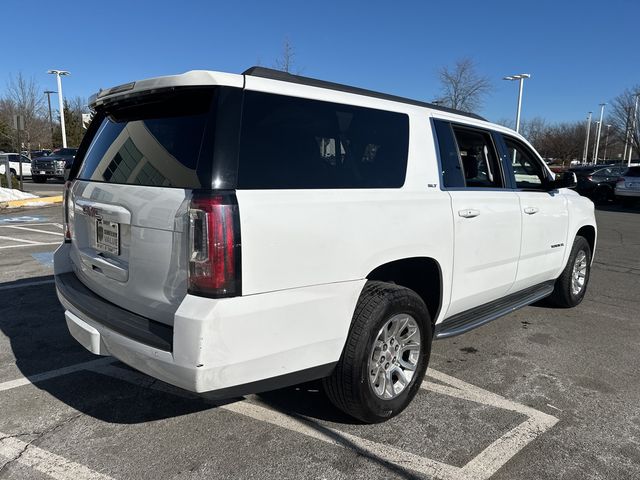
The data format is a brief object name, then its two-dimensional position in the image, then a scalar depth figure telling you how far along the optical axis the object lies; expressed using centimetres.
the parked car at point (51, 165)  2425
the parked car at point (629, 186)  1853
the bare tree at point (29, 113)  3428
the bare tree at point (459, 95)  3055
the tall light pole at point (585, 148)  5831
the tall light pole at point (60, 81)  3425
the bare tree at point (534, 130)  7093
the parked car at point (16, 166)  2700
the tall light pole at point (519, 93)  3597
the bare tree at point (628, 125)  4156
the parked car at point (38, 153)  3317
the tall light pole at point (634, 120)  4123
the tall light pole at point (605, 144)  7009
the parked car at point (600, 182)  2055
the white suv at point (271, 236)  228
